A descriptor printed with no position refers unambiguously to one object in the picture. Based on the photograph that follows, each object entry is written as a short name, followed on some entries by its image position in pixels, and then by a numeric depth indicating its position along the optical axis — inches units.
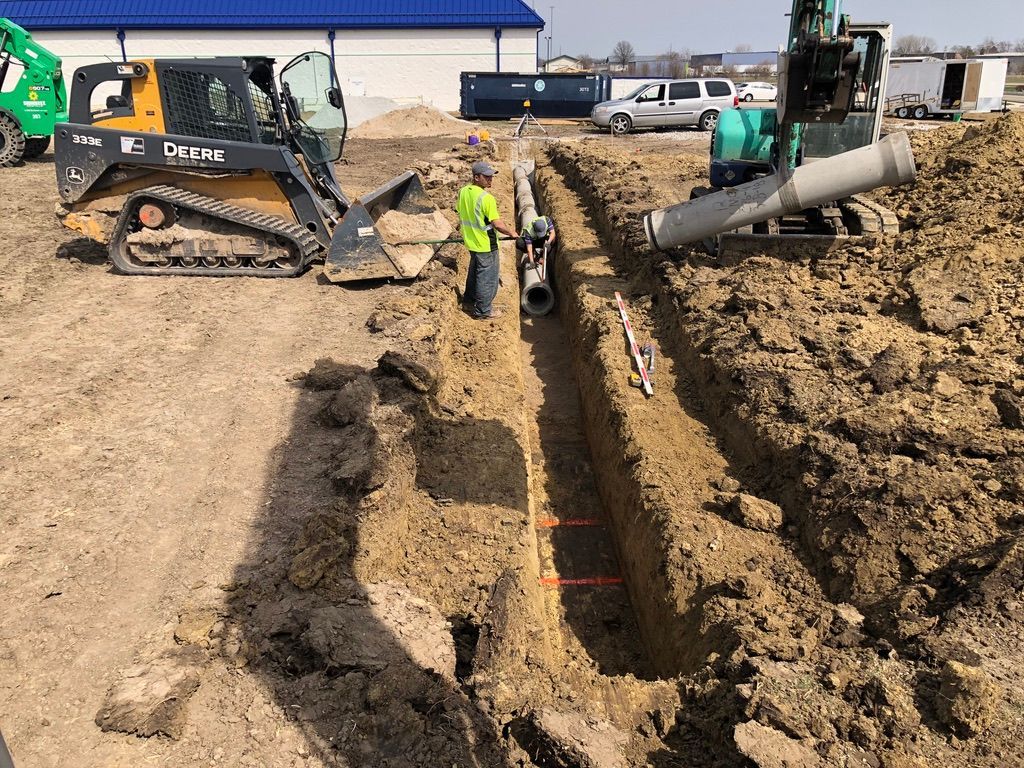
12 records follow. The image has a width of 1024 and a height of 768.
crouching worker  391.5
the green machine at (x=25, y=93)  603.8
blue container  1239.5
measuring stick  264.1
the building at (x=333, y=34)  1382.9
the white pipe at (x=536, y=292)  393.7
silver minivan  1007.6
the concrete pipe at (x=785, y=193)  315.3
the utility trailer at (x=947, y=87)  1088.8
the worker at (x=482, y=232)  313.7
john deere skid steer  343.3
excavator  271.1
